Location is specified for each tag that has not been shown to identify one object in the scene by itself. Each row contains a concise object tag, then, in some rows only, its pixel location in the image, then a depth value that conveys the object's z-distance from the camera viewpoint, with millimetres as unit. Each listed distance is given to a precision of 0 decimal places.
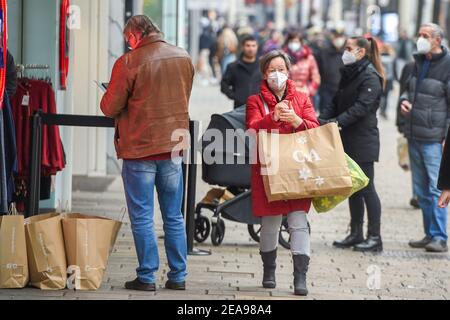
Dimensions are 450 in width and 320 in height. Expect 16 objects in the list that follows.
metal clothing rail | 17259
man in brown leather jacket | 14327
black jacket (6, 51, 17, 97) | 15510
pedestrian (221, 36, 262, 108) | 25602
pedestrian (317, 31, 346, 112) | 37058
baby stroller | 17987
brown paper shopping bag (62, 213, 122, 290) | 14670
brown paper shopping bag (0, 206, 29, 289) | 14586
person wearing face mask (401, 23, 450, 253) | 19457
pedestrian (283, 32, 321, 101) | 33035
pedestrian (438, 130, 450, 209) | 13235
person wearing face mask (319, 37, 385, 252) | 18897
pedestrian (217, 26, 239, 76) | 60527
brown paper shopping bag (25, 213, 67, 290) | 14614
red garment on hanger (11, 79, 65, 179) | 17245
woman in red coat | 14908
